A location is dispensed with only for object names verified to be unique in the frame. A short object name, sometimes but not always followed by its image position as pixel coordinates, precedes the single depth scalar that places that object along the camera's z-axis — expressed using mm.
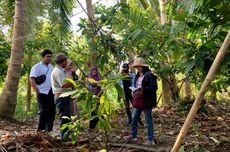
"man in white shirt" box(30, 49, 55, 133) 5609
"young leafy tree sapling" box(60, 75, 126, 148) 3248
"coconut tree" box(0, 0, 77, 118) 7641
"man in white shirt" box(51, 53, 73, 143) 4992
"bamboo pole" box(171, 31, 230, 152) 1785
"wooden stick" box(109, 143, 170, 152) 4907
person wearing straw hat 5293
